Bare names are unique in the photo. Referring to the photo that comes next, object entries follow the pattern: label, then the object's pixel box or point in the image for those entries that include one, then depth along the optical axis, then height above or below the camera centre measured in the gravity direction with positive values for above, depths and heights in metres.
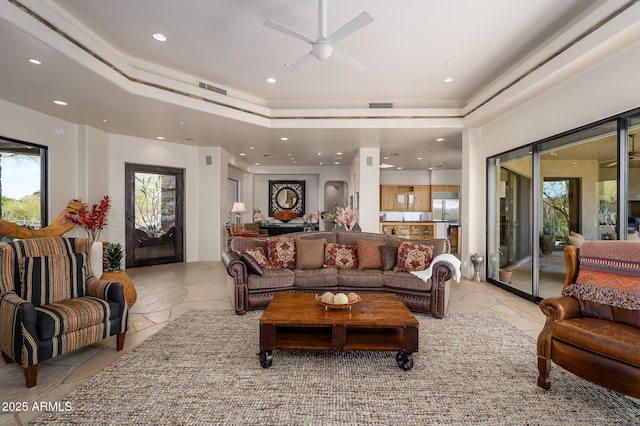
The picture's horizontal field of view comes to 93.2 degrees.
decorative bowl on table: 2.69 -0.81
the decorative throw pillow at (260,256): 4.15 -0.63
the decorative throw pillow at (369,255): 4.31 -0.63
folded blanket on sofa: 3.76 -0.72
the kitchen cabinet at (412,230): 10.51 -0.66
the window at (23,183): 4.74 +0.47
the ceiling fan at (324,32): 2.55 +1.58
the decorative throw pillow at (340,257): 4.40 -0.67
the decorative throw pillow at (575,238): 3.77 -0.35
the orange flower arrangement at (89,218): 4.86 -0.11
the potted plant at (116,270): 3.80 -0.75
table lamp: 8.83 +0.12
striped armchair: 2.23 -0.78
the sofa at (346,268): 3.79 -0.78
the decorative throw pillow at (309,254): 4.34 -0.62
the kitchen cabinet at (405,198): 11.46 +0.50
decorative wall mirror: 11.50 +0.58
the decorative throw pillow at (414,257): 4.07 -0.63
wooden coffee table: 2.43 -1.01
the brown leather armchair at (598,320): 1.88 -0.79
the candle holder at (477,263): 5.64 -0.98
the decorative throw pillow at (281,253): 4.35 -0.61
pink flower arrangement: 4.90 -0.10
